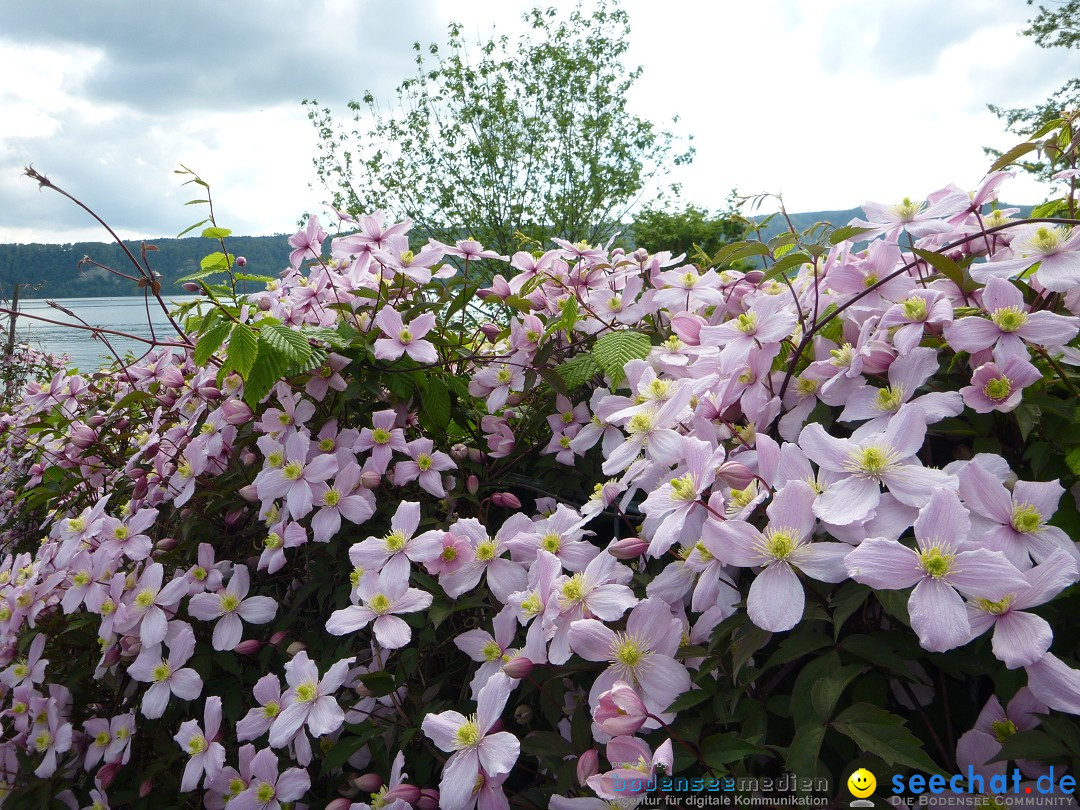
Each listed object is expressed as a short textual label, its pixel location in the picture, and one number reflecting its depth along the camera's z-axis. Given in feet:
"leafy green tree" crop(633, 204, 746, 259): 32.03
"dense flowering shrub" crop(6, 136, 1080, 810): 1.89
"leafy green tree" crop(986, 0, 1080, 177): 52.70
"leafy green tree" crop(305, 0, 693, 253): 35.40
